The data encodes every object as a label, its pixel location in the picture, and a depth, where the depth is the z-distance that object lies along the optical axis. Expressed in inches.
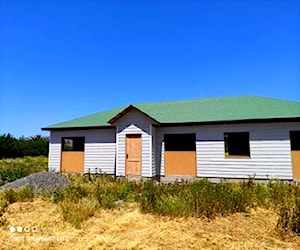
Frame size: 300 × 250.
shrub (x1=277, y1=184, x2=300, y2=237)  220.7
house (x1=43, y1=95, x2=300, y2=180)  508.1
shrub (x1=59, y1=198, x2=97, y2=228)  257.2
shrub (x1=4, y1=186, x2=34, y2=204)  360.1
